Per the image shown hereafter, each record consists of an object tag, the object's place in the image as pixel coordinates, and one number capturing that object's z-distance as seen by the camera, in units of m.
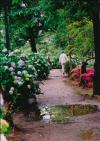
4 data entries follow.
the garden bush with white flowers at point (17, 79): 7.95
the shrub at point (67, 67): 19.48
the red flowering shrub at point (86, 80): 13.67
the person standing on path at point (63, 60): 19.76
